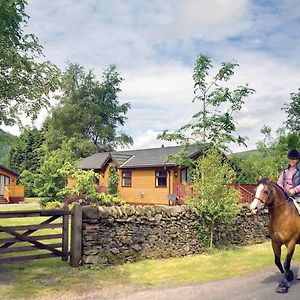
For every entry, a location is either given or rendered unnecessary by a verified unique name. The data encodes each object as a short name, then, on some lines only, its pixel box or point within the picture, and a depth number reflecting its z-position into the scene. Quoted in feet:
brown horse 26.35
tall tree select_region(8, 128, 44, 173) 183.11
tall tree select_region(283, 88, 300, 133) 162.42
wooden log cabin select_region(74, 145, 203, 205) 99.45
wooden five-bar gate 29.09
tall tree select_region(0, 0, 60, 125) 30.99
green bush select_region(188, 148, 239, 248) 41.29
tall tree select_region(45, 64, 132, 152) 165.17
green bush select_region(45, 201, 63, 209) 79.54
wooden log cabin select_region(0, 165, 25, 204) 118.81
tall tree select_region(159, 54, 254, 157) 59.52
